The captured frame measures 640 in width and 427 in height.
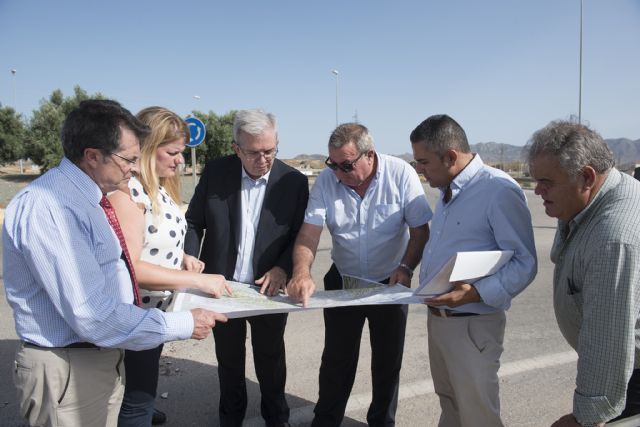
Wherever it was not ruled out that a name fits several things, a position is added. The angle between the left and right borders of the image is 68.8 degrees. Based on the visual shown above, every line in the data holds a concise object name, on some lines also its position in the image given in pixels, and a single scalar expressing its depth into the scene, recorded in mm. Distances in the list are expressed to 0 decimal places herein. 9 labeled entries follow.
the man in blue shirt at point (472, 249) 2357
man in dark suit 3115
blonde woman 2285
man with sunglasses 2982
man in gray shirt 1626
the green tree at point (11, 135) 31578
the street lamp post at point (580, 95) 29009
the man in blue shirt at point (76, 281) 1679
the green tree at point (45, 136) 30562
